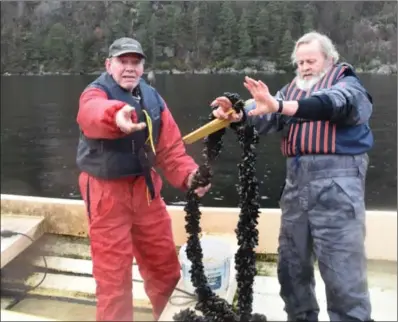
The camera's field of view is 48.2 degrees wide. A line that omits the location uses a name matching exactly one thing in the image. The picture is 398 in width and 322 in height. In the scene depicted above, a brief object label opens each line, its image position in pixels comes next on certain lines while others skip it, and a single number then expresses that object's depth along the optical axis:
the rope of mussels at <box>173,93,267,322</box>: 1.31
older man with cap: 1.39
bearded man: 1.29
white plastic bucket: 1.64
